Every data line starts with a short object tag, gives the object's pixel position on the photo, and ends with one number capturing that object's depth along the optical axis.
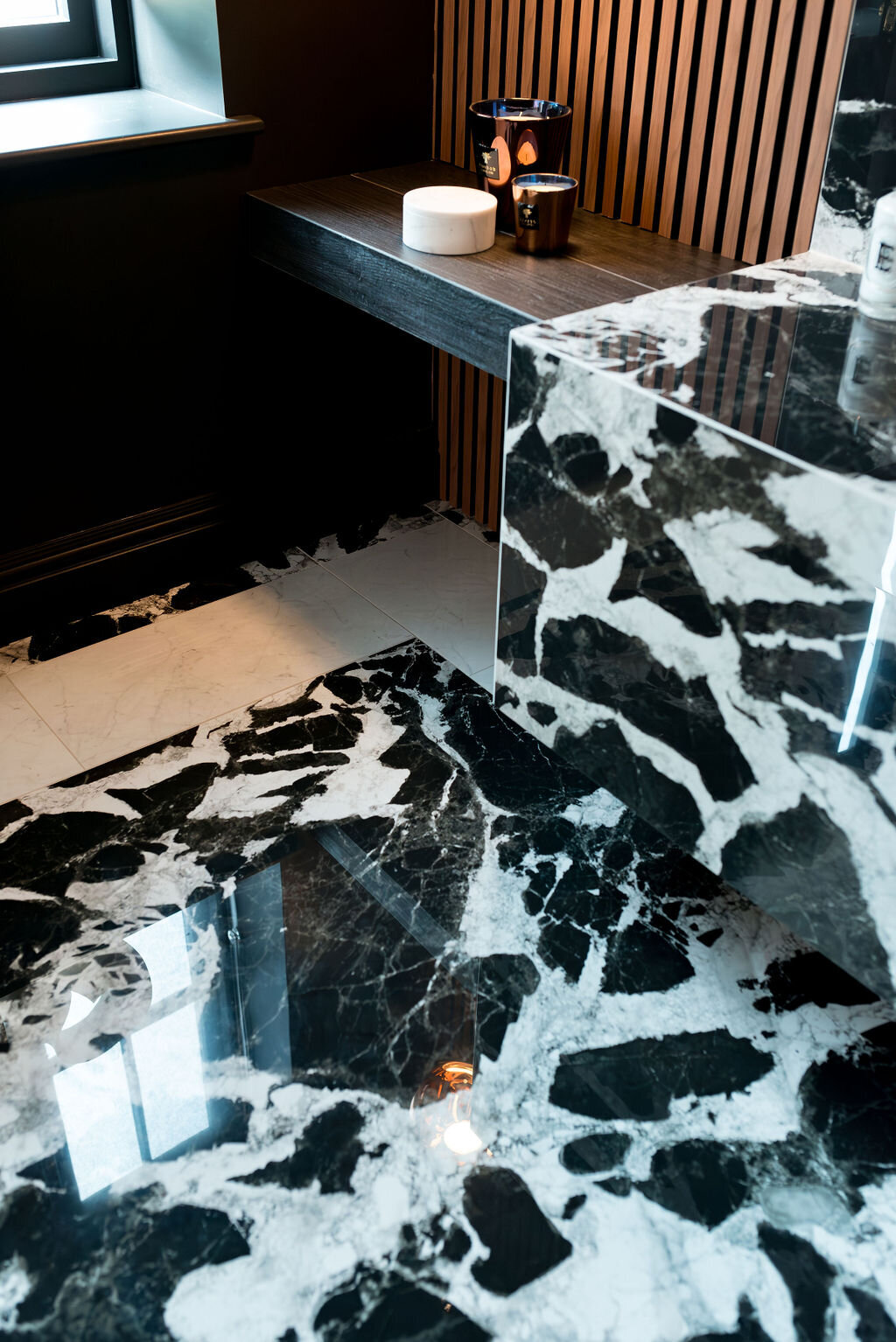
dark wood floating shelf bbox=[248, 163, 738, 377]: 1.74
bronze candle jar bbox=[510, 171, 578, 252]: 1.83
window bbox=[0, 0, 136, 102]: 2.19
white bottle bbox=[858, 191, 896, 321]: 1.53
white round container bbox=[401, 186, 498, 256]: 1.85
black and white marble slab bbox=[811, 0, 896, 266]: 1.59
